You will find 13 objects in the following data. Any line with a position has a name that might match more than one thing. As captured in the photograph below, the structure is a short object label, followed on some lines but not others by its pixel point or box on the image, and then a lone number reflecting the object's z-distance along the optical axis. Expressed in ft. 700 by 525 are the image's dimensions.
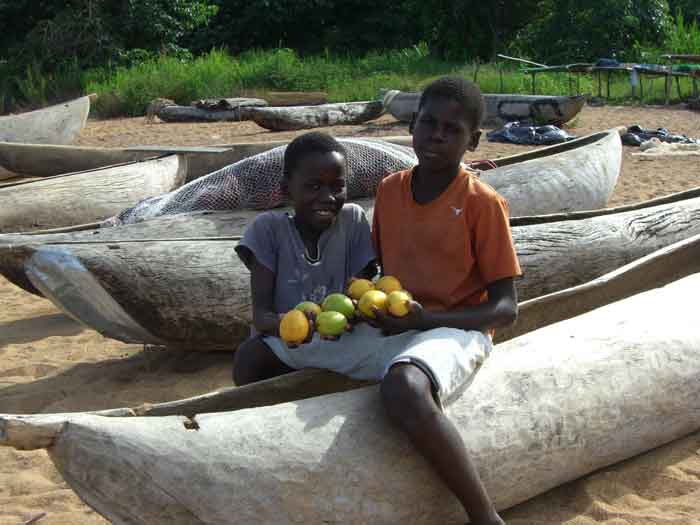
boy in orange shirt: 8.54
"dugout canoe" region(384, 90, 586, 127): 38.37
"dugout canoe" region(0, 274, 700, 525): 7.39
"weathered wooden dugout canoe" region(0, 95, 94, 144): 34.55
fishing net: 16.60
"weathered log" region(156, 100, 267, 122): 47.26
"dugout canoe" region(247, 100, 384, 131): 42.01
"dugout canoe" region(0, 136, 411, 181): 26.58
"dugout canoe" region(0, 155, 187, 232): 21.84
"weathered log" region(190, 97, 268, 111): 47.37
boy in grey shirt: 9.18
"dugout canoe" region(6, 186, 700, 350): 12.81
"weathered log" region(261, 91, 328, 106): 51.34
